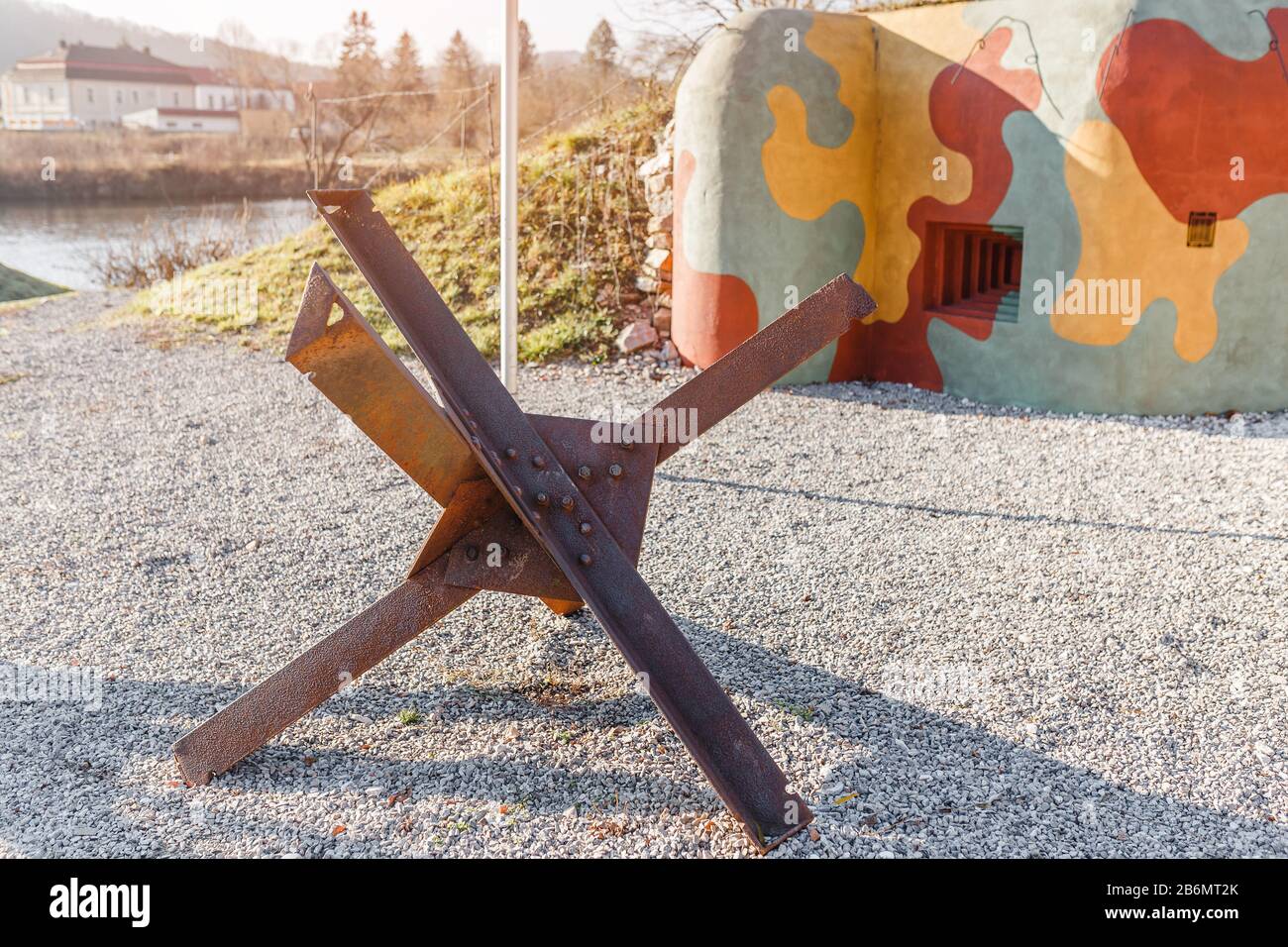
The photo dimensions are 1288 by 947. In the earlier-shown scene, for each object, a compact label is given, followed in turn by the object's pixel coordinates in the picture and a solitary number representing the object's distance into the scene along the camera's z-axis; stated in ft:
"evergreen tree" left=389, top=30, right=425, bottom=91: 127.75
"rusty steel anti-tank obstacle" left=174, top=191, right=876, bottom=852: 10.75
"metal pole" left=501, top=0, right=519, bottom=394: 22.40
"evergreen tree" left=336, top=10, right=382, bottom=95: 113.80
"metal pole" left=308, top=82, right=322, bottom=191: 44.63
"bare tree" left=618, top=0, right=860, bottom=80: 41.55
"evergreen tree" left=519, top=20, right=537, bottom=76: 111.45
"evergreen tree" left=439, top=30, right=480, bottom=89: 122.95
